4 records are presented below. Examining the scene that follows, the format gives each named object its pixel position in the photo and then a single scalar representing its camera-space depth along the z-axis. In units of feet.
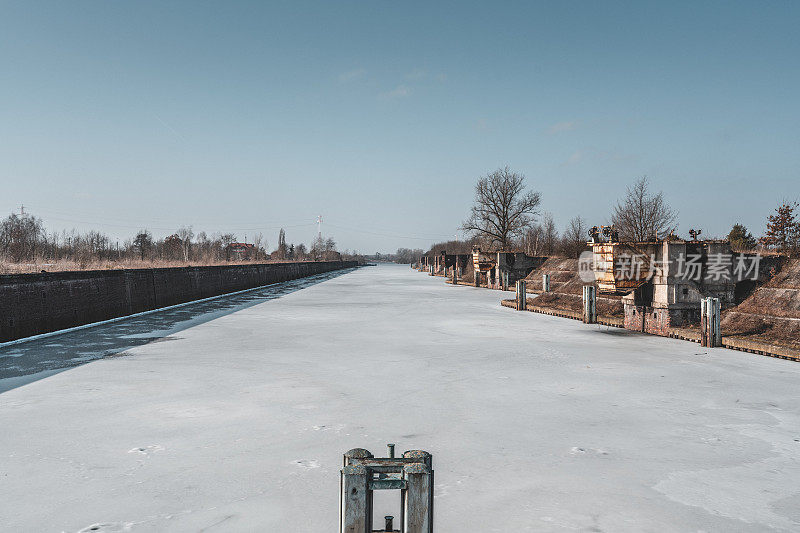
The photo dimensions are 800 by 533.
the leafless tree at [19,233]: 150.51
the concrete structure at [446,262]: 198.70
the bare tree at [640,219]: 155.46
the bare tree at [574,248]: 101.86
